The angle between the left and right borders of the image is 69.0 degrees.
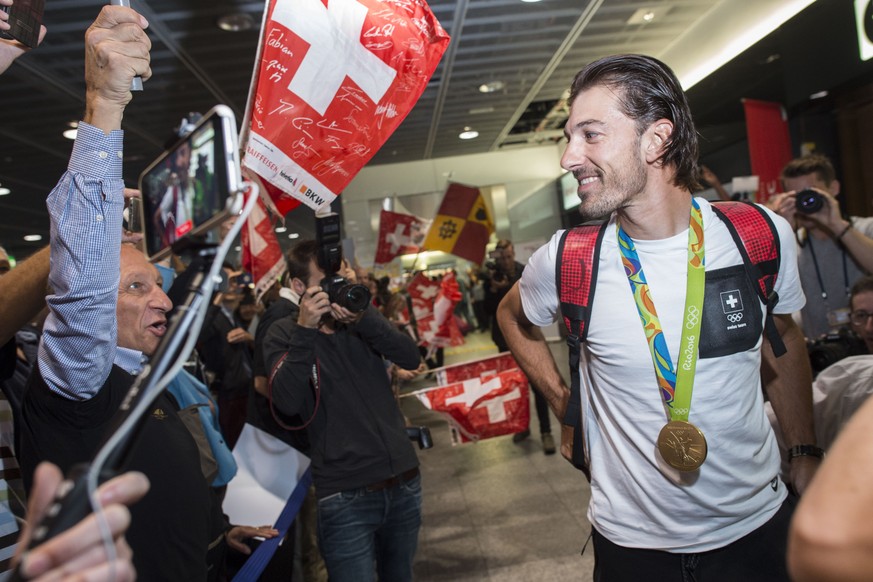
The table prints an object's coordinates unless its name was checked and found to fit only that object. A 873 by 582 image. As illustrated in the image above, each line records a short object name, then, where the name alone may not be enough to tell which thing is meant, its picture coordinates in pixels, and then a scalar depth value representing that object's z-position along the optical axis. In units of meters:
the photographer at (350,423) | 2.29
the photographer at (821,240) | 3.16
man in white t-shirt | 1.50
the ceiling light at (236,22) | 5.28
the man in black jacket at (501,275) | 6.26
